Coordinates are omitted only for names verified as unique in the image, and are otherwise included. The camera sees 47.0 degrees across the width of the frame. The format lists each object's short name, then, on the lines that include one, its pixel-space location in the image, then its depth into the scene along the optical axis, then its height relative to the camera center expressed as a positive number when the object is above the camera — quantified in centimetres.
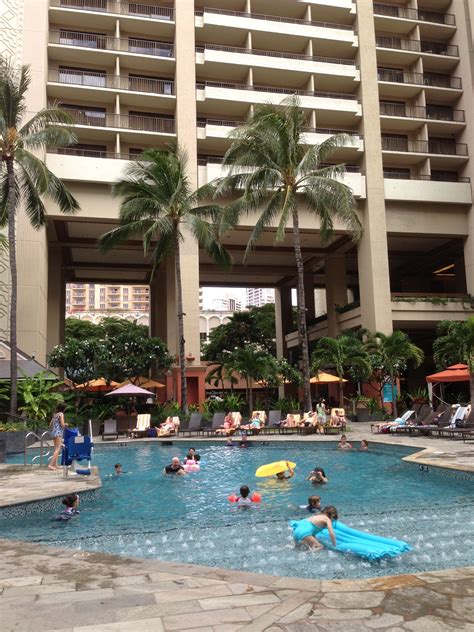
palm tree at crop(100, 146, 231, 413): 2422 +857
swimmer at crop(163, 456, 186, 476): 1278 -163
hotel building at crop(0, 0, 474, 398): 2961 +1695
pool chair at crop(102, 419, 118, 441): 2175 -116
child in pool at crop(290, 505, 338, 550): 621 -154
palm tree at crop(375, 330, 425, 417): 2708 +190
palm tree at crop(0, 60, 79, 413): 1973 +962
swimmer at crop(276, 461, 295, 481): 1195 -175
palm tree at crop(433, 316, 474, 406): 2081 +203
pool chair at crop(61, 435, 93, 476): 1110 -102
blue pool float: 574 -164
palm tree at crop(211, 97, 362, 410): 2258 +941
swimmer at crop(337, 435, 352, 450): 1666 -155
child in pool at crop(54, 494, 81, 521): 814 -160
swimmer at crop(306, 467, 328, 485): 1109 -168
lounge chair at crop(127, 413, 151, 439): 2189 -110
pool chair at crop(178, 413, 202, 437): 2214 -105
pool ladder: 1591 -151
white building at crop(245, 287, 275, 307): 19168 +3478
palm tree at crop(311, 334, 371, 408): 2602 +178
